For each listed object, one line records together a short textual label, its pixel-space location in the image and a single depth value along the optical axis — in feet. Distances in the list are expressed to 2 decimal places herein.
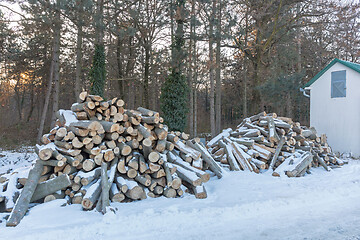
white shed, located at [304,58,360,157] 37.73
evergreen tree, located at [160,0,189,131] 50.11
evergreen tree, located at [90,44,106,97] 50.67
